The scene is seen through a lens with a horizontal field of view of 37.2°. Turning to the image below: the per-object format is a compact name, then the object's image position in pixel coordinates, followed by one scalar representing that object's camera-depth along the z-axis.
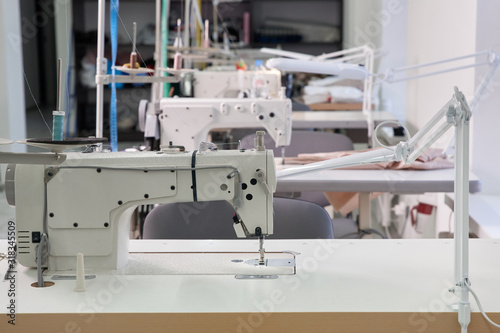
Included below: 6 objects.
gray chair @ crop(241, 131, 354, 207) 3.53
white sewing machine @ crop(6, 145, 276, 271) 1.54
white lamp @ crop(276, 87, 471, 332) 1.31
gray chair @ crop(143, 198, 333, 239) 2.12
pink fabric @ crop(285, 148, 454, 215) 2.86
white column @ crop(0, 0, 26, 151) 5.50
